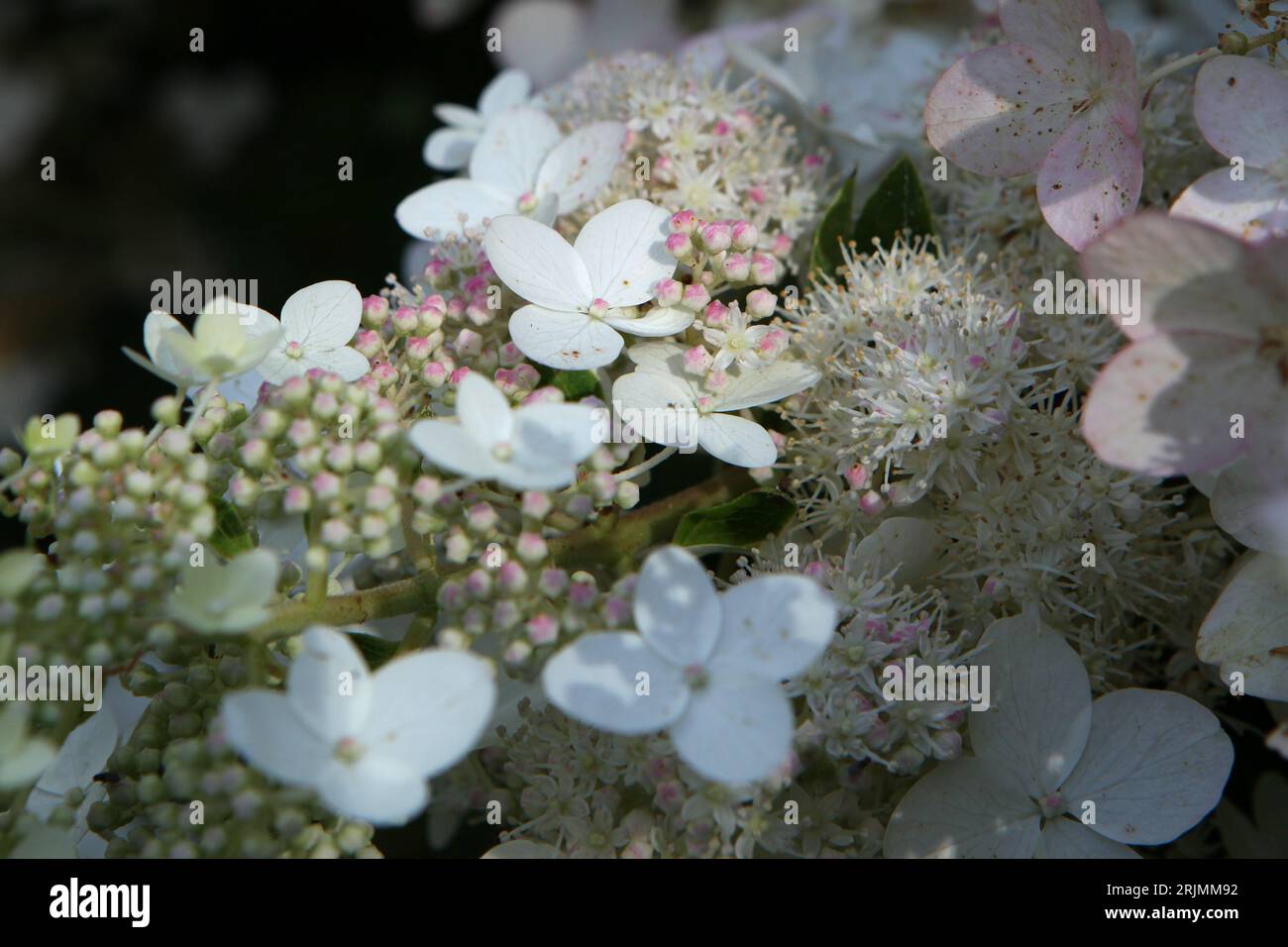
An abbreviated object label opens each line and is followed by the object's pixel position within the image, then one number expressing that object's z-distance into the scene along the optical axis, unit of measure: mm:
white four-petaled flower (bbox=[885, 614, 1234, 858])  285
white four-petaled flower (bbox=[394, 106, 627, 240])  313
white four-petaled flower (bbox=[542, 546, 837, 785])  257
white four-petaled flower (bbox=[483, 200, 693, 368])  285
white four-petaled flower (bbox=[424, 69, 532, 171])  346
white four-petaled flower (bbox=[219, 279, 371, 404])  290
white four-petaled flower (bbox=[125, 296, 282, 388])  273
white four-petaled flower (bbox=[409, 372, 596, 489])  261
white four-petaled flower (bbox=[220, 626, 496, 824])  251
